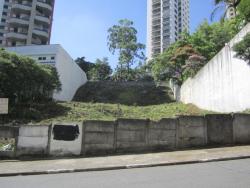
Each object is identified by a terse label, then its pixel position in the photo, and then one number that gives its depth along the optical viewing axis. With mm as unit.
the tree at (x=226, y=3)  16451
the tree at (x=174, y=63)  19479
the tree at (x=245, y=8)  10898
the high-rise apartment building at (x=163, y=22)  66870
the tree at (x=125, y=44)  31047
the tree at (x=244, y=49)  8749
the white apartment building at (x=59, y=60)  19841
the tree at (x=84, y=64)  36698
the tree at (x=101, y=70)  33955
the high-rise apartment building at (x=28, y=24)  34133
